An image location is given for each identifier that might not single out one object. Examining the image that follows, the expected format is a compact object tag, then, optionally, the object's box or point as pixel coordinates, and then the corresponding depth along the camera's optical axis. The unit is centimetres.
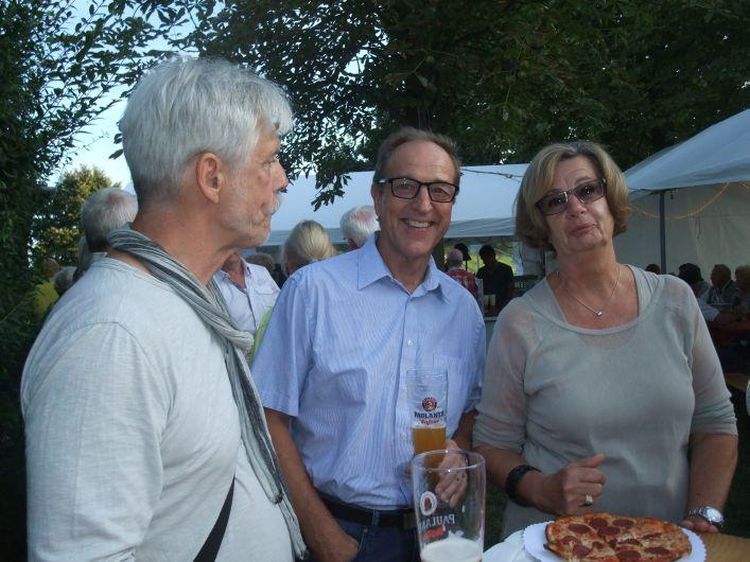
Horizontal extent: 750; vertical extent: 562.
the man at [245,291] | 463
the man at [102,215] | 350
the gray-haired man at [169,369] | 109
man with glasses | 212
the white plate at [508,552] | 167
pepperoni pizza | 166
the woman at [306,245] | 548
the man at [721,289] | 975
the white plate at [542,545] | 164
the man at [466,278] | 992
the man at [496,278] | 1297
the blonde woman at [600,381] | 212
